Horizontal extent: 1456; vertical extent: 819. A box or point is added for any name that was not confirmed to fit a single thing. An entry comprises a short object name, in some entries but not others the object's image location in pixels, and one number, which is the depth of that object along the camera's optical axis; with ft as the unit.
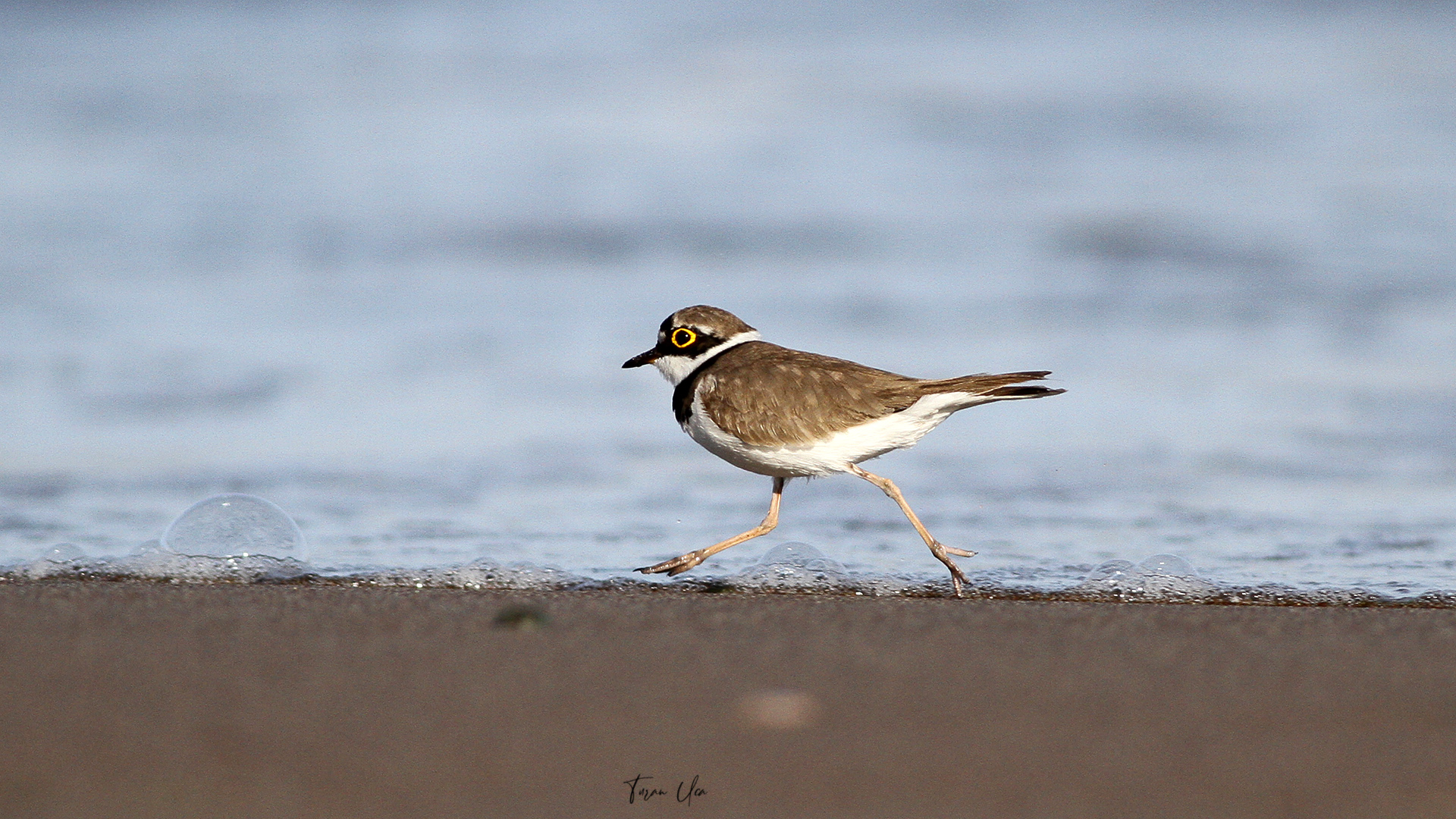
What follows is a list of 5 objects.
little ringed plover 36.09
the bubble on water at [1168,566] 33.96
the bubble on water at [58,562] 33.47
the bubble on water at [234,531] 34.30
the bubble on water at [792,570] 34.63
